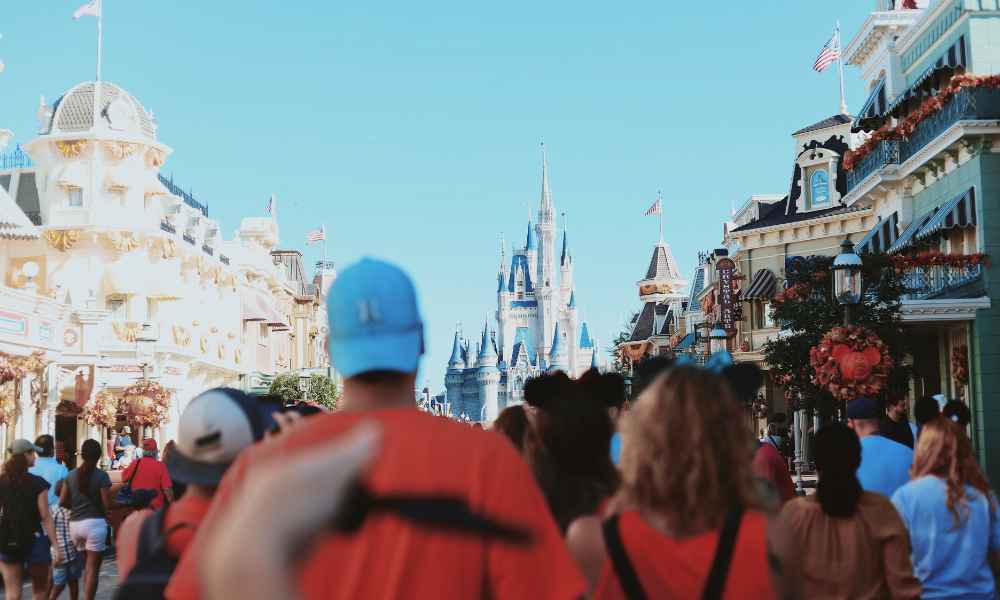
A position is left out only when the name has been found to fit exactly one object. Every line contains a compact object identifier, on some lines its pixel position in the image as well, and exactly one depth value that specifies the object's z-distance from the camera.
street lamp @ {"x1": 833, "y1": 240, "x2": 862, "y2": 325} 13.30
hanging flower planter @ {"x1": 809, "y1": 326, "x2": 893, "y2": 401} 12.23
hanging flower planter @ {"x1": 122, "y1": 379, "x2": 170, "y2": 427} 30.31
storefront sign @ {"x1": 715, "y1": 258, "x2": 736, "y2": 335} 36.94
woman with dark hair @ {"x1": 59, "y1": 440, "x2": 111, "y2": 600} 11.21
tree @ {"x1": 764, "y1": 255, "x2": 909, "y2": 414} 18.39
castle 185.75
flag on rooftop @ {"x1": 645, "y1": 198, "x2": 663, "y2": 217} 71.15
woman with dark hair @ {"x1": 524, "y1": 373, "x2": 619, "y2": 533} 4.52
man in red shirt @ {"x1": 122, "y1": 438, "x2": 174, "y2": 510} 11.12
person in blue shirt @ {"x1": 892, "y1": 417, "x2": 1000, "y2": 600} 5.55
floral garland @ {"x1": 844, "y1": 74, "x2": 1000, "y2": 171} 19.28
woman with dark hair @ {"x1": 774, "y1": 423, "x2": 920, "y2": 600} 4.60
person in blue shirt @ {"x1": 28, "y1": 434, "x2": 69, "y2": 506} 12.66
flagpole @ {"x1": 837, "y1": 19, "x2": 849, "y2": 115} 36.44
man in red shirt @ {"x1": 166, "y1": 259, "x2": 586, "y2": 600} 2.25
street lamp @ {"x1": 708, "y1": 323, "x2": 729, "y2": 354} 27.20
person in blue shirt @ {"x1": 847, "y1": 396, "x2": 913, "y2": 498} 6.45
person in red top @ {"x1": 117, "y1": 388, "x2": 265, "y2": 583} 4.20
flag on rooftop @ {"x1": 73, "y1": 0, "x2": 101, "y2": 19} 40.19
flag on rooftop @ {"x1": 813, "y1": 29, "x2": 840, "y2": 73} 31.36
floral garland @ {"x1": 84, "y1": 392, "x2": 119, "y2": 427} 32.34
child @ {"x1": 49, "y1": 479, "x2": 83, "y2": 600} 11.12
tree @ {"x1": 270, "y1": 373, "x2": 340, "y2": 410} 53.38
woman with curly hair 3.14
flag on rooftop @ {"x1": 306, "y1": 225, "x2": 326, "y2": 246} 73.50
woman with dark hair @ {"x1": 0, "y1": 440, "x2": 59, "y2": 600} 10.56
